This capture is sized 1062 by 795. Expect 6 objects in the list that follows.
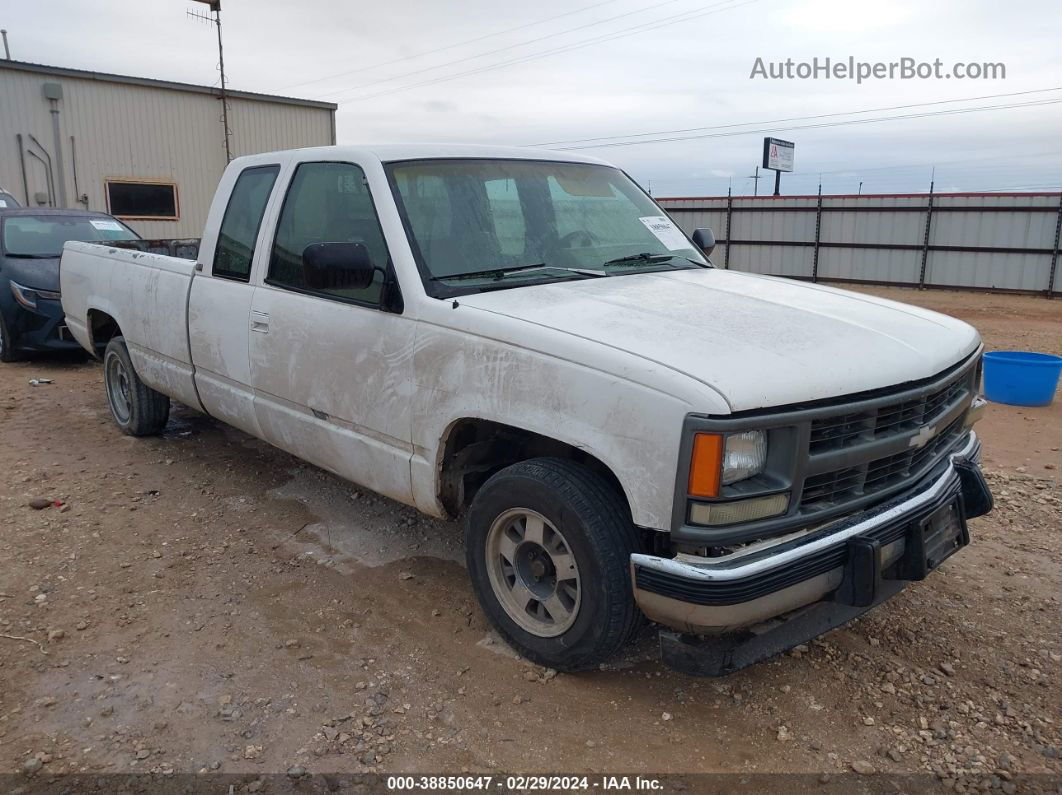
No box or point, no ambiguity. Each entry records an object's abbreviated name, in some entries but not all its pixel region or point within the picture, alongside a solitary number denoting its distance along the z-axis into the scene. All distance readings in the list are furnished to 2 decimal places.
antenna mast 19.00
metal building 16.14
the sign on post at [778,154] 26.55
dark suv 8.91
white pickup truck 2.60
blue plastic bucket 7.24
